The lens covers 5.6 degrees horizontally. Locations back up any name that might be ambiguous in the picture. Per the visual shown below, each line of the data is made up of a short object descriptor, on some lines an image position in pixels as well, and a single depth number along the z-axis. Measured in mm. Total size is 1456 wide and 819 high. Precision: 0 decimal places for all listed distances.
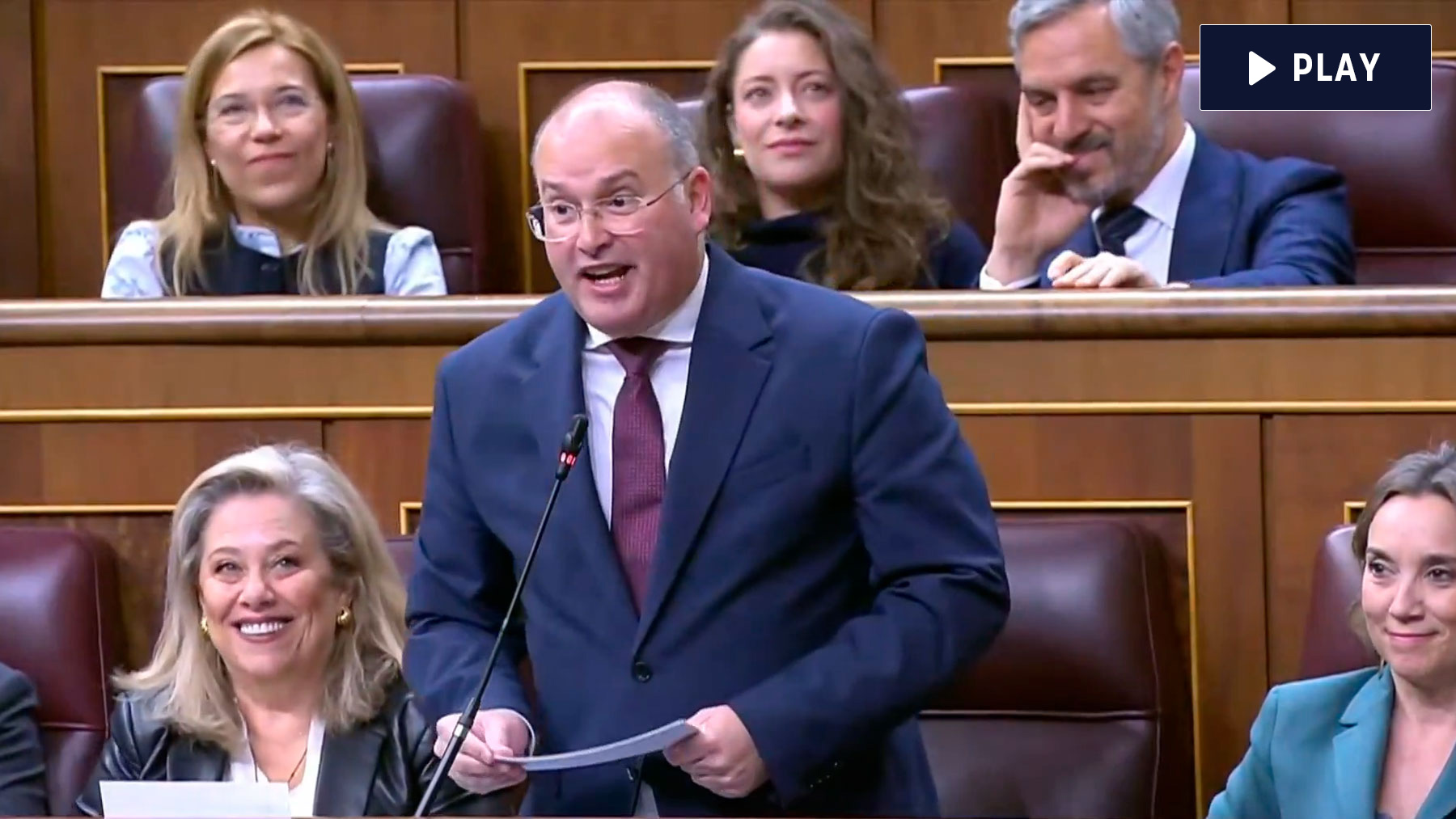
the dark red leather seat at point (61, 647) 14644
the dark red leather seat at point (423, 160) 15693
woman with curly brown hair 15271
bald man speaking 14058
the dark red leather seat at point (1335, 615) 14436
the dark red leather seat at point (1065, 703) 14481
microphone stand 13869
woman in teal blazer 14241
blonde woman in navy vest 15430
